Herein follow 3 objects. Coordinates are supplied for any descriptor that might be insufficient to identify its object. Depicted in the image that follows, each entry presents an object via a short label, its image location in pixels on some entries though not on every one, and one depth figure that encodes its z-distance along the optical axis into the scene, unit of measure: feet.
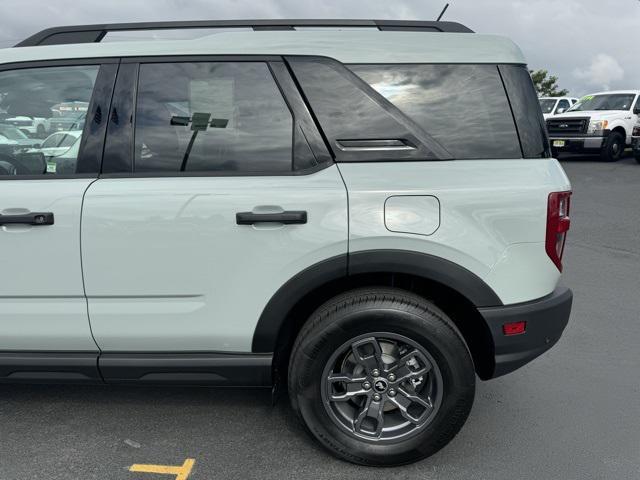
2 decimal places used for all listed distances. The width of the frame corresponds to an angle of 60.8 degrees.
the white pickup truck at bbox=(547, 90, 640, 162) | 49.24
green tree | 159.74
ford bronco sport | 7.55
